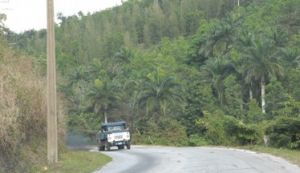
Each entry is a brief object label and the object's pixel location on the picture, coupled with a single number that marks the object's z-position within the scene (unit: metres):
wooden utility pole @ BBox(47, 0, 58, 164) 24.23
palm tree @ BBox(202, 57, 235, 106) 81.23
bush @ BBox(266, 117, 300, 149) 30.98
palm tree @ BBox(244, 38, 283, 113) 73.56
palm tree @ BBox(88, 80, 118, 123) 86.00
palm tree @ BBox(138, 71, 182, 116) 80.50
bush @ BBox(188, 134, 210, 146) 66.74
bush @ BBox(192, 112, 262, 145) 40.78
